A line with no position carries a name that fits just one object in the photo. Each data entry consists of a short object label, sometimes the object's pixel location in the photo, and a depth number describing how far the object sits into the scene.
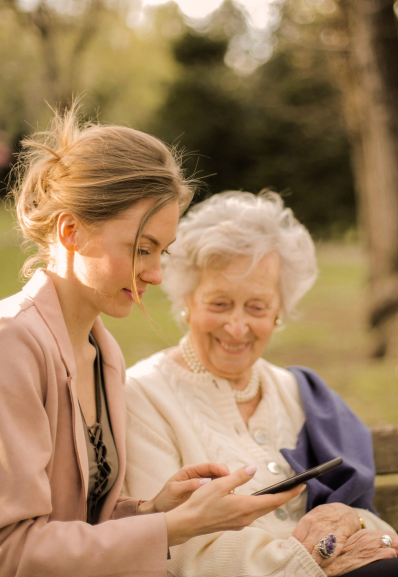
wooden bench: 2.69
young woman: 1.45
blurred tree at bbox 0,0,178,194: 9.39
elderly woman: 2.08
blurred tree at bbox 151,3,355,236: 16.64
